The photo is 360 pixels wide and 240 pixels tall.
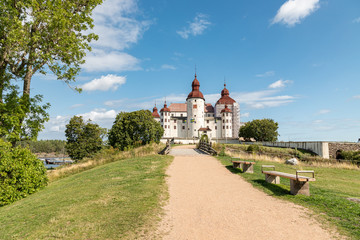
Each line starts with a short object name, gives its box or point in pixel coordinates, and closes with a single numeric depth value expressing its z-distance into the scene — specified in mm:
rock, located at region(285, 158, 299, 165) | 16984
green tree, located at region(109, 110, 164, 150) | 38688
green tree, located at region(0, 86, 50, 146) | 10484
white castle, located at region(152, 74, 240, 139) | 74938
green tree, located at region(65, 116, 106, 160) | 41562
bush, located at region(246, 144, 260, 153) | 29303
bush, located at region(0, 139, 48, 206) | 9758
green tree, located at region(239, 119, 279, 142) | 62000
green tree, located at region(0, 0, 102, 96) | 10203
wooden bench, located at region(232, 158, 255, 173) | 12336
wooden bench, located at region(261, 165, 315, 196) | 7548
